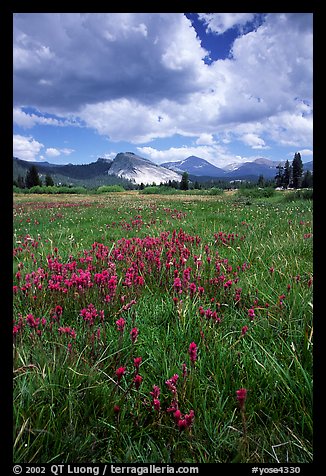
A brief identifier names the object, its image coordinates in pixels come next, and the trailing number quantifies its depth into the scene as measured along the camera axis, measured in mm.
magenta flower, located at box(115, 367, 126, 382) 1539
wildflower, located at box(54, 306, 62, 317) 2295
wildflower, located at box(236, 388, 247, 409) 1306
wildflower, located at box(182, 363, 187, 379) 1676
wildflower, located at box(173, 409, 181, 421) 1371
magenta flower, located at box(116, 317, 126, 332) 2075
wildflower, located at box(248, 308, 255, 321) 2290
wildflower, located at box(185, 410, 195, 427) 1375
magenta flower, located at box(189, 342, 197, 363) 1660
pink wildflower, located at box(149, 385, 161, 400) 1538
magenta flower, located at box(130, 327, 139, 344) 1950
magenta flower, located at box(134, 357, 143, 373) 1628
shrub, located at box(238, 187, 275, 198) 29547
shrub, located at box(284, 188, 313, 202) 19884
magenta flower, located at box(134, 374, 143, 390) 1560
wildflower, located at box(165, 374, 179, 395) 1570
